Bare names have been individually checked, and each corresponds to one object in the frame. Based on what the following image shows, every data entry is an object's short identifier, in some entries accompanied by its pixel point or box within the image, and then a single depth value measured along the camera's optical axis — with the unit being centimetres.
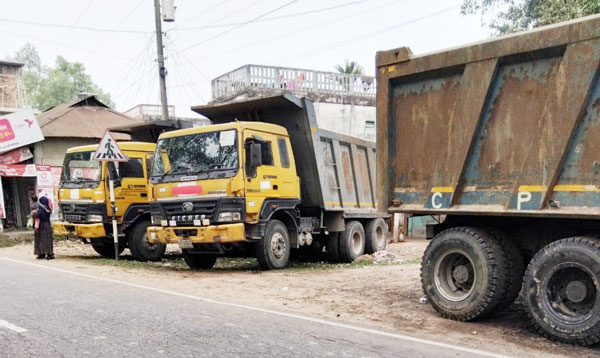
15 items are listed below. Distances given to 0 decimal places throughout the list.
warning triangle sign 1061
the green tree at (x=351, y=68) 4077
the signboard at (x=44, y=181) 1788
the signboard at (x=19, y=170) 1791
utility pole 1740
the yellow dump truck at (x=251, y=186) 866
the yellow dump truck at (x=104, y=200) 1118
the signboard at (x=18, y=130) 1830
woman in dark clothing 1156
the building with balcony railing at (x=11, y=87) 2228
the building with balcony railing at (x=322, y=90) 1834
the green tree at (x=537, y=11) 1025
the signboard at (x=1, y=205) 1722
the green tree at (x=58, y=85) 4775
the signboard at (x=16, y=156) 1845
